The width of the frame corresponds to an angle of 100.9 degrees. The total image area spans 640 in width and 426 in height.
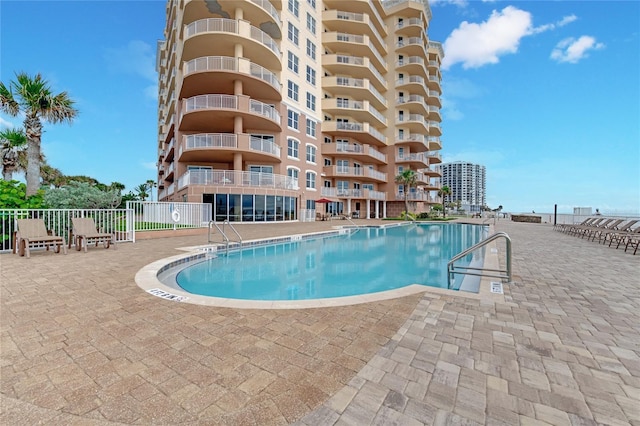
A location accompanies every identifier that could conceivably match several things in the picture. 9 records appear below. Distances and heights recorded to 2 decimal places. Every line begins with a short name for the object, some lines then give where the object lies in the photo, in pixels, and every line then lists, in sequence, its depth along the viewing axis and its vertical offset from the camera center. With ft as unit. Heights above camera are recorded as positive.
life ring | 44.29 -1.47
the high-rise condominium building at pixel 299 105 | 64.39 +33.41
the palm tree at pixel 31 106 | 40.14 +15.60
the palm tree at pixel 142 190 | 188.44 +11.56
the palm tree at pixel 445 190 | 158.20 +11.24
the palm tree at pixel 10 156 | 59.91 +11.57
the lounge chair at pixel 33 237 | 24.21 -2.96
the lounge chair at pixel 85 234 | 27.44 -3.02
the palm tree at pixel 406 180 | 113.19 +12.30
